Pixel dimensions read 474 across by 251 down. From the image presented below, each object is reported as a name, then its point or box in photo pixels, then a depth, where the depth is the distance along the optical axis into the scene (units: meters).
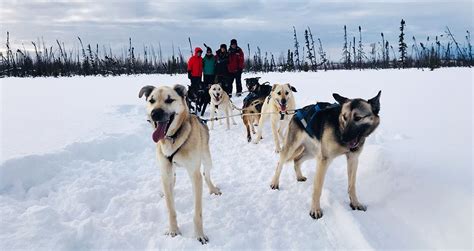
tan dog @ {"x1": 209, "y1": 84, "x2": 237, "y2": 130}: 8.39
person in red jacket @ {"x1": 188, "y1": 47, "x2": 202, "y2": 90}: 10.75
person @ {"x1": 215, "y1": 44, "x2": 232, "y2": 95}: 11.54
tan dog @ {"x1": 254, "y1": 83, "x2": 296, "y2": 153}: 5.98
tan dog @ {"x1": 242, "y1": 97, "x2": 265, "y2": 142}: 7.08
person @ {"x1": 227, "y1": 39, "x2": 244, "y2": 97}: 11.69
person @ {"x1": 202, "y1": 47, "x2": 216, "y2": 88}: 11.14
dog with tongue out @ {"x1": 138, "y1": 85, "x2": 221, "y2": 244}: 3.01
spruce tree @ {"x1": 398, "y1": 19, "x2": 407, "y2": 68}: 29.70
